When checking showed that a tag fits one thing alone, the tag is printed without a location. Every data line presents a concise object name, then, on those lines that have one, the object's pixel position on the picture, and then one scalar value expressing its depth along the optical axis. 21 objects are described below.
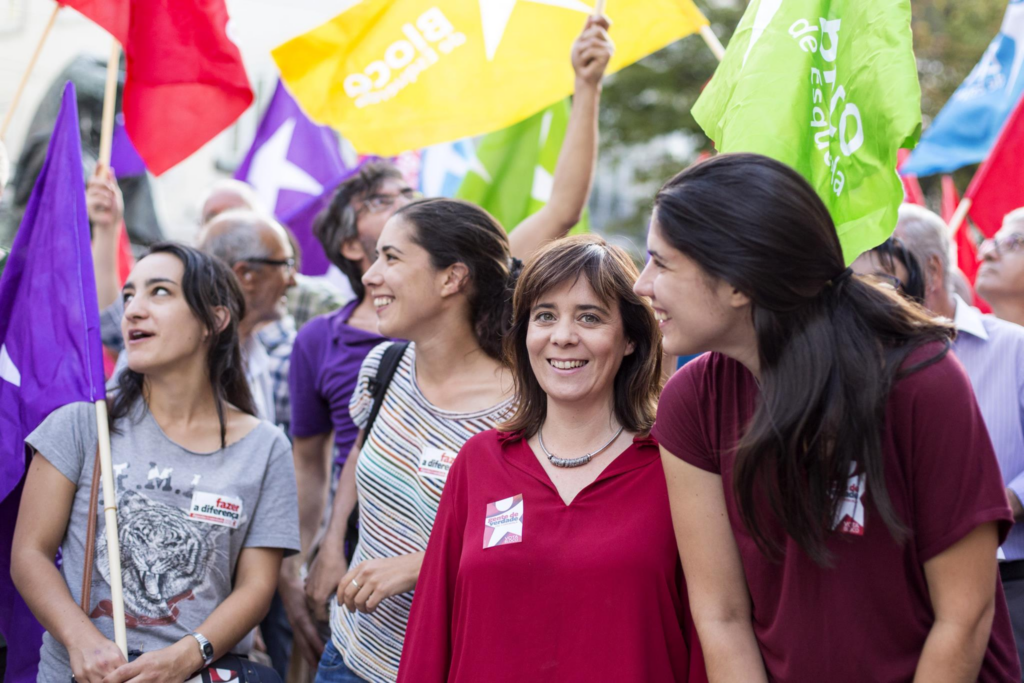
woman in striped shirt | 3.11
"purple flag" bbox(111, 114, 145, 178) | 6.90
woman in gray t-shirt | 3.07
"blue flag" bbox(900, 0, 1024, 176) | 5.85
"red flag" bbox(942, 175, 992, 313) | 6.54
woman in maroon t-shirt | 2.06
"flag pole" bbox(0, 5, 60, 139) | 4.14
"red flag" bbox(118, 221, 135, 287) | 5.64
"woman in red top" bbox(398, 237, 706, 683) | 2.45
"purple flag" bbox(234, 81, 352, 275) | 7.03
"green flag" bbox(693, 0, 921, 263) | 2.82
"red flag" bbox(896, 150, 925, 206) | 6.85
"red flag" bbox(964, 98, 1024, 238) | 5.21
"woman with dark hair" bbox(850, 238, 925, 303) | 3.75
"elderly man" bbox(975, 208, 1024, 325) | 4.43
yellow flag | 4.32
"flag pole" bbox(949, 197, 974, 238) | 5.45
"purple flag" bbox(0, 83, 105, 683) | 3.25
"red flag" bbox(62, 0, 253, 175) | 4.29
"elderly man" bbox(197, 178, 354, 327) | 5.75
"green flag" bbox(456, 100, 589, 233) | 5.40
